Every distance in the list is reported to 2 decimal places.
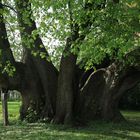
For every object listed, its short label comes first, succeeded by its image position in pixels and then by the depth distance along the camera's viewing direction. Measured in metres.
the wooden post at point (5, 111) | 11.05
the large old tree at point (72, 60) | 7.56
